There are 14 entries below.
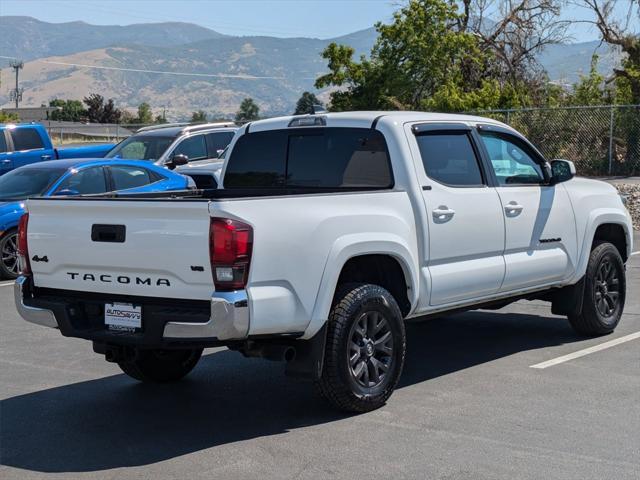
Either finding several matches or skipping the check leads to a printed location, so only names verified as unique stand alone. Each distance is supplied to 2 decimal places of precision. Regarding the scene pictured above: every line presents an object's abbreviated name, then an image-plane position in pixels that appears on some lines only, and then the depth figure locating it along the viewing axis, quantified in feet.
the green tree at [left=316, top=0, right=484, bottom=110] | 97.91
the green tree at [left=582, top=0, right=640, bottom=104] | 89.66
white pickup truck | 19.67
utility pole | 320.50
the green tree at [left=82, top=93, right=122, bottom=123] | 266.98
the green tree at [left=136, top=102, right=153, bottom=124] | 319.88
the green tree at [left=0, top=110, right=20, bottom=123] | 202.04
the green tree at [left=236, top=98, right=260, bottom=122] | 334.60
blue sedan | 44.19
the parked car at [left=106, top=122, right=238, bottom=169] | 60.70
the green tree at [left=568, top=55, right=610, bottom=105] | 98.89
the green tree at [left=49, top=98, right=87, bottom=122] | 280.88
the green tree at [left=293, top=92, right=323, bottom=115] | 135.51
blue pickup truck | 68.54
